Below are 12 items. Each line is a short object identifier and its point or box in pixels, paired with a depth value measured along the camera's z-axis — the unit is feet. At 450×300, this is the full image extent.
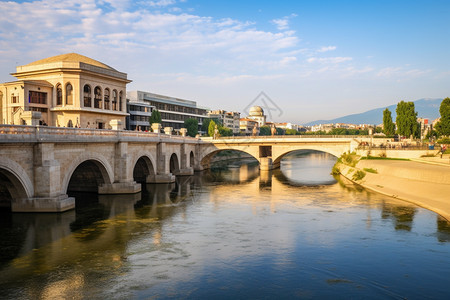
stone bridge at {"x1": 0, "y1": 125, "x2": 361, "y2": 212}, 95.71
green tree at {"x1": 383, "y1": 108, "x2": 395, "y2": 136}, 295.89
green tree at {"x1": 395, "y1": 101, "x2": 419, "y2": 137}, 273.95
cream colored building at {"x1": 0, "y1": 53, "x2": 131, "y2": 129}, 182.19
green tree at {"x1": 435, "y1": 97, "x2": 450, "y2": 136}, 241.96
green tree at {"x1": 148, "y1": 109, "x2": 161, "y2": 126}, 353.10
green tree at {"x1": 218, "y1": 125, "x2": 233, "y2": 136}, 462.68
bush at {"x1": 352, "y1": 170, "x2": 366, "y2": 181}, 186.38
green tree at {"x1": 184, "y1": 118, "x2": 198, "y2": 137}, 406.09
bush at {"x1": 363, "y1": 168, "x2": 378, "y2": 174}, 182.00
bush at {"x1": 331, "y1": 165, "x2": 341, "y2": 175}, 236.63
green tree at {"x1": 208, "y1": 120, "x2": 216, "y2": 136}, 436.84
